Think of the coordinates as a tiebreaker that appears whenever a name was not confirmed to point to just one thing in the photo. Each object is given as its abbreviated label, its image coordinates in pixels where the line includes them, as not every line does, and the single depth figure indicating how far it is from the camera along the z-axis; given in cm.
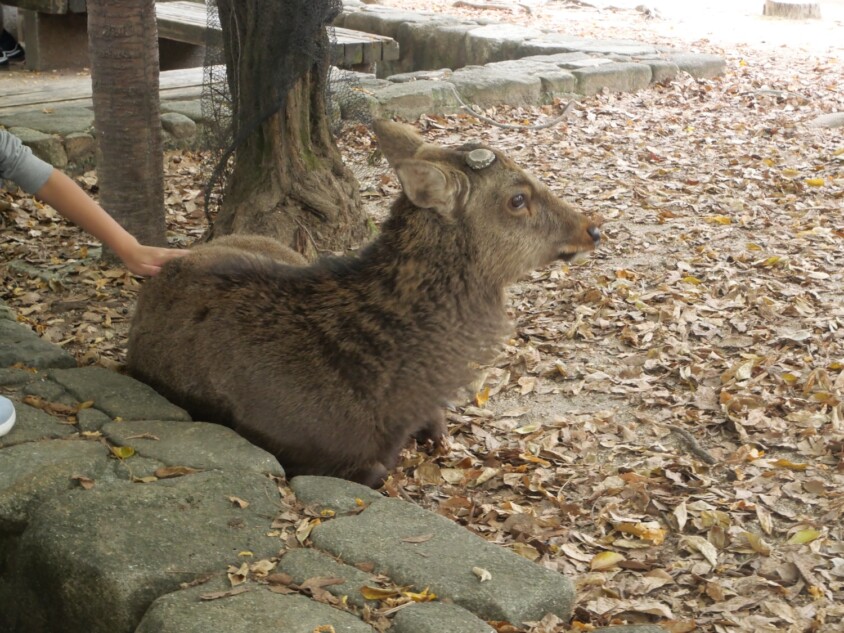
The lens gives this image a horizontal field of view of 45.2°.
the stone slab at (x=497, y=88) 1129
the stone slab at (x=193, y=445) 401
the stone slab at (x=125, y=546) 325
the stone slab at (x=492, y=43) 1438
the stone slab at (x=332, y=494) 389
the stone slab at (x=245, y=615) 301
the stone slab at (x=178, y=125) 912
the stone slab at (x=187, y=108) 943
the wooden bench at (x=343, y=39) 1241
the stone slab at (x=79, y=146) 838
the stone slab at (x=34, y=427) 403
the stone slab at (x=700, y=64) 1312
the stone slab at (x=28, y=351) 482
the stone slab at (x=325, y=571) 327
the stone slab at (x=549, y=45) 1395
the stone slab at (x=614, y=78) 1205
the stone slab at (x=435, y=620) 308
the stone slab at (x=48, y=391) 449
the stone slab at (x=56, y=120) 854
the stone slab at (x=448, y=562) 330
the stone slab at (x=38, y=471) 362
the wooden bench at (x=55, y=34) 1236
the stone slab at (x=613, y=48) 1353
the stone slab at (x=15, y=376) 457
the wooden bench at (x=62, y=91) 969
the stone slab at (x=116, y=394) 443
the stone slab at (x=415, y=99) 1061
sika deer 443
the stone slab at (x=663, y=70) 1274
